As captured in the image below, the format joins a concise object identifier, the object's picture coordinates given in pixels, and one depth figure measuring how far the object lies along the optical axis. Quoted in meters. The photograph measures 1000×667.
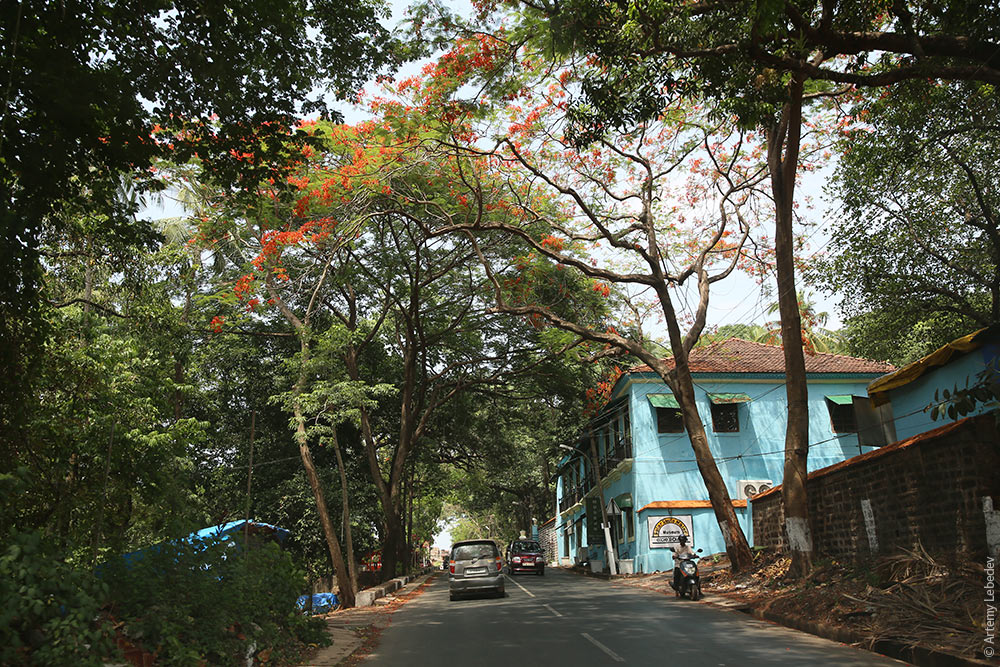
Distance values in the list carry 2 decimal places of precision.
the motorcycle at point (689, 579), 15.64
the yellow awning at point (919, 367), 14.25
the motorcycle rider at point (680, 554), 16.23
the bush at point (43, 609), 4.46
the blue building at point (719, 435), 27.78
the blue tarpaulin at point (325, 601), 20.15
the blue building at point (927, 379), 14.22
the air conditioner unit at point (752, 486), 26.93
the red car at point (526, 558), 34.34
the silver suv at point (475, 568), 18.52
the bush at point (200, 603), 6.32
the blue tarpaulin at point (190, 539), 7.09
